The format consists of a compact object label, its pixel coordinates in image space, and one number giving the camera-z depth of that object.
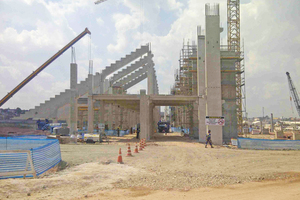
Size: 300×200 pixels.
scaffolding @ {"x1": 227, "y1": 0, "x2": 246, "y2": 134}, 44.91
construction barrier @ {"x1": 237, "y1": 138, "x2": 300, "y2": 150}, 23.38
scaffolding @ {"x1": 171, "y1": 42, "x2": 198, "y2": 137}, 38.06
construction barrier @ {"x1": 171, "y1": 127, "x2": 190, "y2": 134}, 46.19
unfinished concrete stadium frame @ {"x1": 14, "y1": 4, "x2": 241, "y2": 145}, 29.61
